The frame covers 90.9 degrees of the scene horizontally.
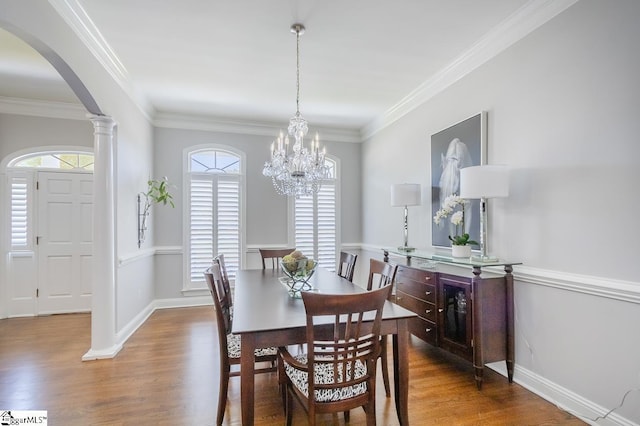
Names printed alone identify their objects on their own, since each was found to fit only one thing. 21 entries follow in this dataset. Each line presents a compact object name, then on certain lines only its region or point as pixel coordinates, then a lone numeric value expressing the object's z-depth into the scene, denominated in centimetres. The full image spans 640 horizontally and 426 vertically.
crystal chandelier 306
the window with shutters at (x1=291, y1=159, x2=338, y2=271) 568
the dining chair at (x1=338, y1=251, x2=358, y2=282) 323
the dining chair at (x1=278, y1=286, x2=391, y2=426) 155
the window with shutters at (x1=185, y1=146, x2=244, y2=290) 519
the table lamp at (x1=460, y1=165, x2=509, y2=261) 255
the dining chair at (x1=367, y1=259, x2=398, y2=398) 227
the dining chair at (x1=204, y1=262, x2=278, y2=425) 205
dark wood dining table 170
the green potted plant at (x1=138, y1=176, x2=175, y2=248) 431
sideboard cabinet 257
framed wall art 307
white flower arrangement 302
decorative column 322
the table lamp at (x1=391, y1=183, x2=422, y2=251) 390
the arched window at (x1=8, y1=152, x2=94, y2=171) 460
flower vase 298
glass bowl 238
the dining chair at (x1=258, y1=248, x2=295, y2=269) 398
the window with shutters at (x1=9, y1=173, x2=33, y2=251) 454
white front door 466
